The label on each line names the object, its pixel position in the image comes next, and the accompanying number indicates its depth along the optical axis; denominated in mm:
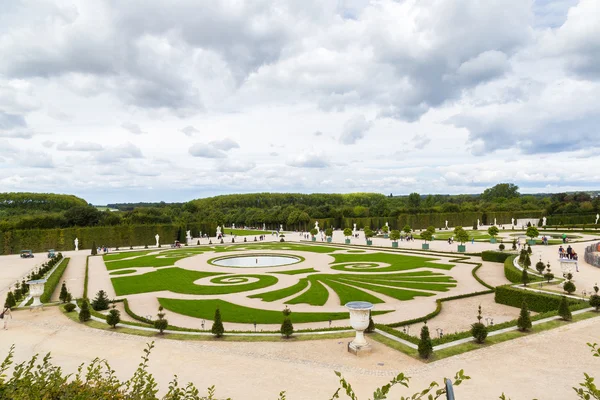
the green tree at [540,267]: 26647
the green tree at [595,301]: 17875
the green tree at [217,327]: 16016
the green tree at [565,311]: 16656
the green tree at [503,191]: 153875
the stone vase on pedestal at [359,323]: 13938
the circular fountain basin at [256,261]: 38500
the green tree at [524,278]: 22922
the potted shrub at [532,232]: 44162
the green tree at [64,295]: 22844
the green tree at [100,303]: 22156
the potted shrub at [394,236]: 50406
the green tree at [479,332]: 14211
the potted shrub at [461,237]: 43475
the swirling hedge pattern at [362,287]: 23609
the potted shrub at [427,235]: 49594
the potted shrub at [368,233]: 55534
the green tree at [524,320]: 15445
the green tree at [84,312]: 18531
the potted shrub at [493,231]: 48906
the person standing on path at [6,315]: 18631
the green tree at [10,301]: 21738
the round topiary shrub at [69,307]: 20812
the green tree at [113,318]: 17344
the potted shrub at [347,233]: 57584
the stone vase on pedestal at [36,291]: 22516
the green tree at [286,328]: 15648
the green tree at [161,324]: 16641
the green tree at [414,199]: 117812
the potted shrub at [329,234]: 60850
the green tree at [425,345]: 12930
